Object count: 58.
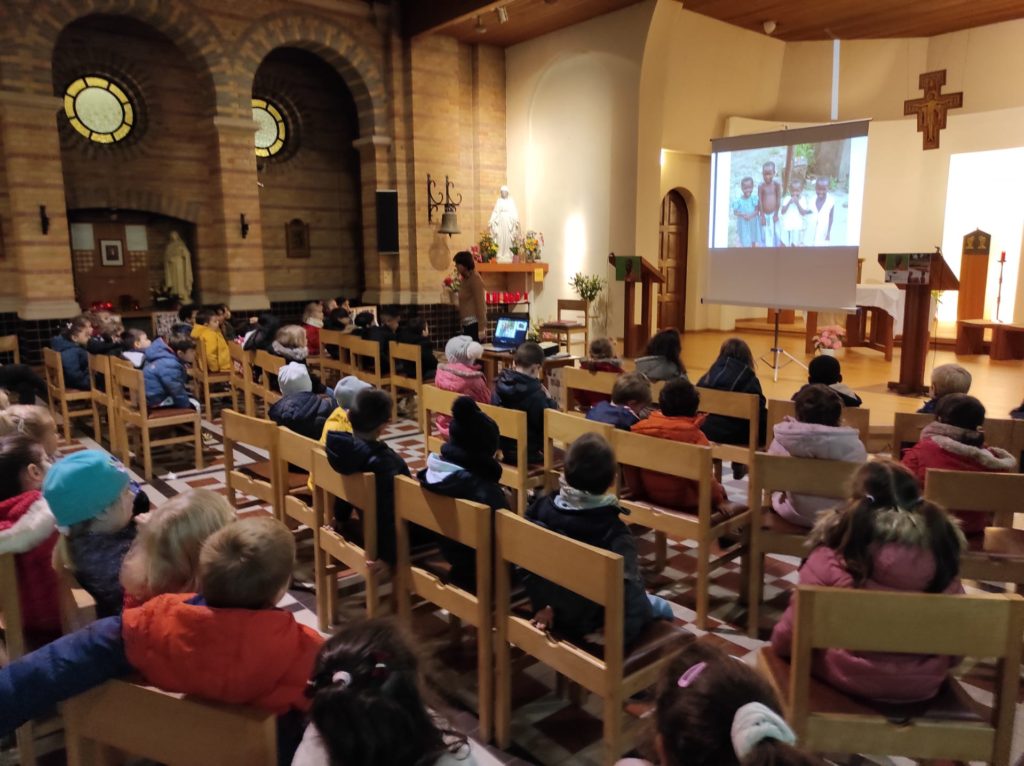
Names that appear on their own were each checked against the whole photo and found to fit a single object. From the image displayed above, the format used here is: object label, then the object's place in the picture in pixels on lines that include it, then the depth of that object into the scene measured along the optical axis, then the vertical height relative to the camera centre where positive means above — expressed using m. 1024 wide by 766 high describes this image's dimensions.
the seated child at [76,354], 5.91 -0.64
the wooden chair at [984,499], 2.42 -0.75
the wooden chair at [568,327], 9.55 -0.71
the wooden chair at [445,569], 2.16 -0.95
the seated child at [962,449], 2.76 -0.67
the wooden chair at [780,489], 2.64 -0.80
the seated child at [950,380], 3.36 -0.50
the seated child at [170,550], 1.77 -0.66
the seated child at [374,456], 2.68 -0.67
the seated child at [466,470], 2.42 -0.66
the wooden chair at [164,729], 1.22 -0.78
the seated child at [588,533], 2.09 -0.76
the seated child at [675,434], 3.09 -0.69
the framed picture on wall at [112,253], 9.55 +0.27
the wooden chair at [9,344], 7.24 -0.68
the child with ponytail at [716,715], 0.91 -0.58
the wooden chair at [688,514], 2.75 -0.96
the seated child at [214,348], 6.70 -0.67
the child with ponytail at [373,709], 1.10 -0.65
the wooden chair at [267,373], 5.47 -0.79
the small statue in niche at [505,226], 10.84 +0.68
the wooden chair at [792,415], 3.54 -0.72
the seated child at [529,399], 4.00 -0.69
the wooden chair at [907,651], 1.54 -0.84
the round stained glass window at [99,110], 9.05 +2.05
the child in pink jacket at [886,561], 1.75 -0.73
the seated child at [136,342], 5.73 -0.54
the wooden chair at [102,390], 5.31 -0.89
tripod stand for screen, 7.47 -0.99
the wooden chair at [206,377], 6.63 -0.93
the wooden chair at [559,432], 3.18 -0.74
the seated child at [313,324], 7.69 -0.54
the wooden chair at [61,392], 5.77 -0.93
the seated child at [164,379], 5.11 -0.73
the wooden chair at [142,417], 4.78 -0.96
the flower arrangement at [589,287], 10.08 -0.20
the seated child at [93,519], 1.92 -0.65
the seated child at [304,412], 3.94 -0.74
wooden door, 11.49 +0.20
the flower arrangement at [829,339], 7.24 -0.67
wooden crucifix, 8.09 +1.82
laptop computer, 6.66 -0.55
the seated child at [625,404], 3.54 -0.65
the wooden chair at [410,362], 5.89 -0.77
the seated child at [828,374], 3.96 -0.55
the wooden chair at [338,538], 2.56 -0.99
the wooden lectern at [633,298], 8.97 -0.32
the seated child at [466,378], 4.72 -0.68
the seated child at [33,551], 2.07 -0.79
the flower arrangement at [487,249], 10.71 +0.34
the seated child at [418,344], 6.37 -0.63
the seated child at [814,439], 2.86 -0.65
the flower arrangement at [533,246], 10.81 +0.39
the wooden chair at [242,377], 5.98 -0.88
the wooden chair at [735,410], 3.80 -0.73
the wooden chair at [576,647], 1.79 -1.01
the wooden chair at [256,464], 3.16 -0.87
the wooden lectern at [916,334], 6.45 -0.55
